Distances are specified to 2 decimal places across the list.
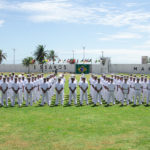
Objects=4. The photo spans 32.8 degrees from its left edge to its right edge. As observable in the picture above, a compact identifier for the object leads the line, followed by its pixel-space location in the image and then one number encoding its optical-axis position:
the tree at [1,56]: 78.56
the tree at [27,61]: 64.75
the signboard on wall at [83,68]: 59.94
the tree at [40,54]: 67.00
